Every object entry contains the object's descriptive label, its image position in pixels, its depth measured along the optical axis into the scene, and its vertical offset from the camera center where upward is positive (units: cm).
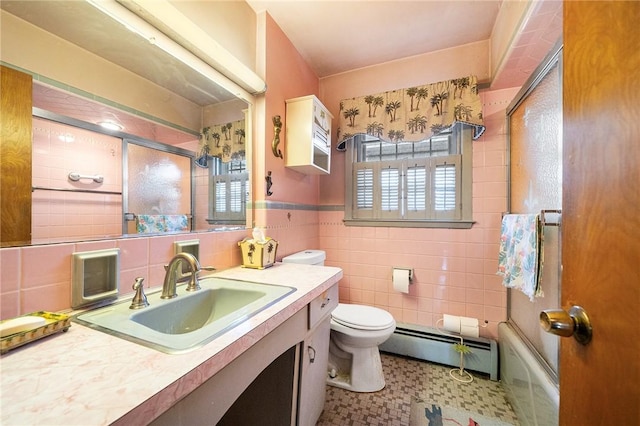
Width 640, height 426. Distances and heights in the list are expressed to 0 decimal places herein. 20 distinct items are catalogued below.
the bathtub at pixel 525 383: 105 -85
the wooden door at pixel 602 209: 37 +1
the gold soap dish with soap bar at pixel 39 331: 53 -28
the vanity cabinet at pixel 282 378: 59 -62
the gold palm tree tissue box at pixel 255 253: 136 -22
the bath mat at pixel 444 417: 133 -113
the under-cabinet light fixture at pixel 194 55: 92 +75
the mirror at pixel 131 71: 77 +58
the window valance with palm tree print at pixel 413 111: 180 +81
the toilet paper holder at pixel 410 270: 202 -47
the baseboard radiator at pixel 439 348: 175 -102
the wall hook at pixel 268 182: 161 +20
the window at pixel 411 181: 193 +27
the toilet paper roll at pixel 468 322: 178 -79
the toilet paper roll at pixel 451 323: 180 -81
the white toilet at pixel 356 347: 156 -89
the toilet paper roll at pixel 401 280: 197 -54
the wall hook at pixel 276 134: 168 +54
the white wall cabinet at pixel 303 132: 176 +59
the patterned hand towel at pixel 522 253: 118 -21
